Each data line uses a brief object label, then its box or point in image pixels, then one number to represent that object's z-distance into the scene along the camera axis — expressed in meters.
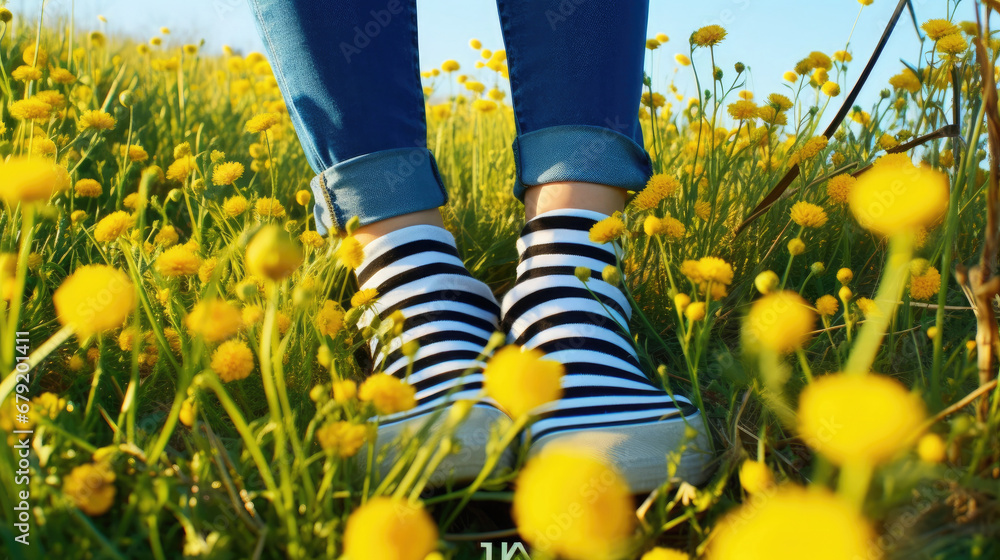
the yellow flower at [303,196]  1.10
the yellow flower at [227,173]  1.00
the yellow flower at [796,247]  0.79
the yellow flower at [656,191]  0.94
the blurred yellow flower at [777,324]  0.53
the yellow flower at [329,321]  0.75
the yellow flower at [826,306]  0.81
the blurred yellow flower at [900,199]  0.40
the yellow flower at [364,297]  0.84
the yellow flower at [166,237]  0.89
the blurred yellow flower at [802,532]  0.32
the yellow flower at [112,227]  0.76
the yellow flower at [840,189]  1.01
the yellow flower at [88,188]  1.05
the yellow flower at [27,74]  1.14
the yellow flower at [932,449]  0.44
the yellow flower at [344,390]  0.53
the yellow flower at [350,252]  0.78
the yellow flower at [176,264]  0.70
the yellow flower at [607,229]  0.84
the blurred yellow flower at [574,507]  0.40
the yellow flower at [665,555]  0.46
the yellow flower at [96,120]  1.10
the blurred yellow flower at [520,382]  0.47
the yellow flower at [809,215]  0.92
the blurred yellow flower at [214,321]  0.48
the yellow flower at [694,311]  0.67
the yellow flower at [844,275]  0.82
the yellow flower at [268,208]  1.00
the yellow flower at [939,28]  1.12
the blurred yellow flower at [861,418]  0.36
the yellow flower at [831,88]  1.40
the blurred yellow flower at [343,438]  0.49
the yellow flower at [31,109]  0.99
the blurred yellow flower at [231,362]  0.62
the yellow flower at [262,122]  1.09
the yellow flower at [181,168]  1.02
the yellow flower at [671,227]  0.89
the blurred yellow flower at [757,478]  0.51
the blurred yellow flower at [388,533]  0.40
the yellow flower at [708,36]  1.15
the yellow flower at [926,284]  0.87
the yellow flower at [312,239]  0.94
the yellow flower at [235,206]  0.98
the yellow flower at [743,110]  1.16
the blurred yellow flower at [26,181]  0.49
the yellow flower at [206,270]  0.84
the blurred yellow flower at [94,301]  0.48
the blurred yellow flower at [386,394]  0.52
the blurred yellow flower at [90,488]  0.48
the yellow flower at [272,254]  0.41
